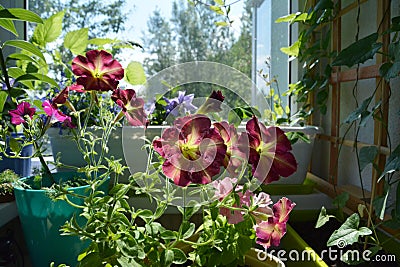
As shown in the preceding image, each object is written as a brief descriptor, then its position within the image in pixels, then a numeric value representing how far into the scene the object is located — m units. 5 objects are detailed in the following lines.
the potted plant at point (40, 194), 0.74
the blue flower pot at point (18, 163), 1.05
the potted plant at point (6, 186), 0.99
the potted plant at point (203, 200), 0.53
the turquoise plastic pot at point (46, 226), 0.80
